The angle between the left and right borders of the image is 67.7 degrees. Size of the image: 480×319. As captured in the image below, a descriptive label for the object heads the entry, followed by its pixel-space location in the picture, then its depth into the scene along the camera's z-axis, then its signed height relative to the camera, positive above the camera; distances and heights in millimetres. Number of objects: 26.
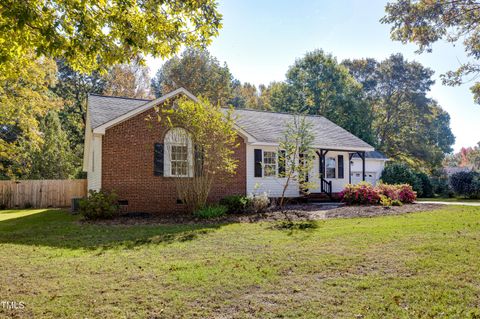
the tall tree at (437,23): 14438 +6365
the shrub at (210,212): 12750 -1272
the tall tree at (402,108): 42469 +8275
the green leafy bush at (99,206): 12586 -1035
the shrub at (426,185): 26542 -650
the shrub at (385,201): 15847 -1089
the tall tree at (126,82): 35469 +9465
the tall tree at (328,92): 34500 +8307
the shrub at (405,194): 17522 -879
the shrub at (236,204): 14414 -1113
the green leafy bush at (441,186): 26888 -763
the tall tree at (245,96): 44438 +10720
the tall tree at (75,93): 34562 +8431
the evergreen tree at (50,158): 24859 +1302
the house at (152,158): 13992 +802
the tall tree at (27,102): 19906 +4365
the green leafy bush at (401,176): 25672 +22
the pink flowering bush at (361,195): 16578 -863
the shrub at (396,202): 16319 -1189
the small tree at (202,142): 12719 +1252
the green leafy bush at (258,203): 14320 -1063
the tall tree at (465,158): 71188 +4024
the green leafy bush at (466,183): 23094 -459
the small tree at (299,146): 14727 +1292
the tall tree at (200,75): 36969 +10558
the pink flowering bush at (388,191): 16914 -694
